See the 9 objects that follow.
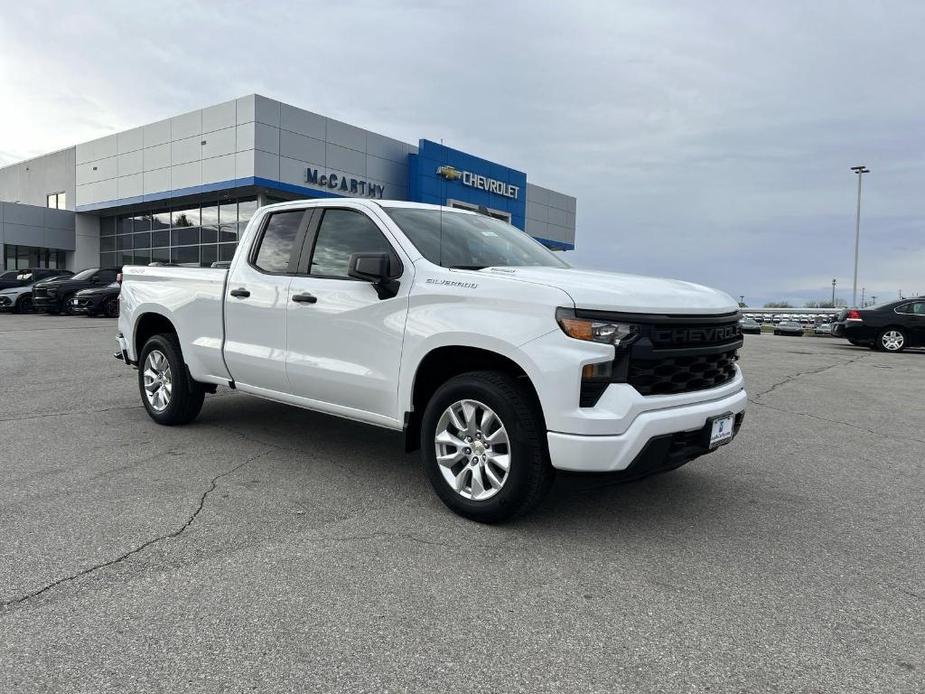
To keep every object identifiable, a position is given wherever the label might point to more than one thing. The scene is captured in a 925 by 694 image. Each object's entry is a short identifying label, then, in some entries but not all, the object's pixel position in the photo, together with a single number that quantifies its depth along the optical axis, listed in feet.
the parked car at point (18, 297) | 82.23
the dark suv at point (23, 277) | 88.38
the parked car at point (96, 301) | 72.54
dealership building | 91.56
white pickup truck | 11.55
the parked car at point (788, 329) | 120.16
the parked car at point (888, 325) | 57.00
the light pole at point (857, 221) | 166.30
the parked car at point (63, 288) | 76.89
